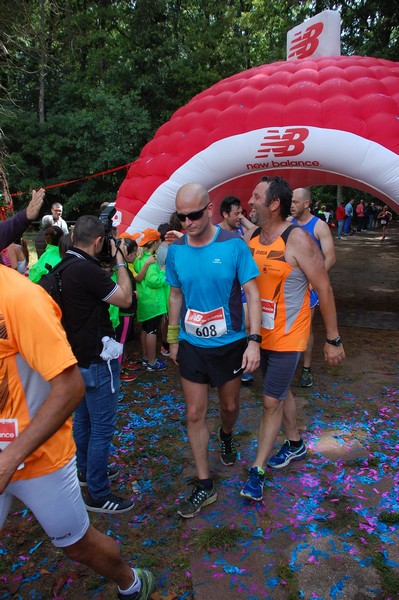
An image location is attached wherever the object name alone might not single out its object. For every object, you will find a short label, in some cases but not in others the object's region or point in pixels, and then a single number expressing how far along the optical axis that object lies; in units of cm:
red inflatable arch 510
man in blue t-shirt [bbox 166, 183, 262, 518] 255
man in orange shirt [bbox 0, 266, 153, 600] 138
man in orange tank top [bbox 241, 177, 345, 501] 265
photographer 237
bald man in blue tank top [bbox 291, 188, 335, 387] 421
